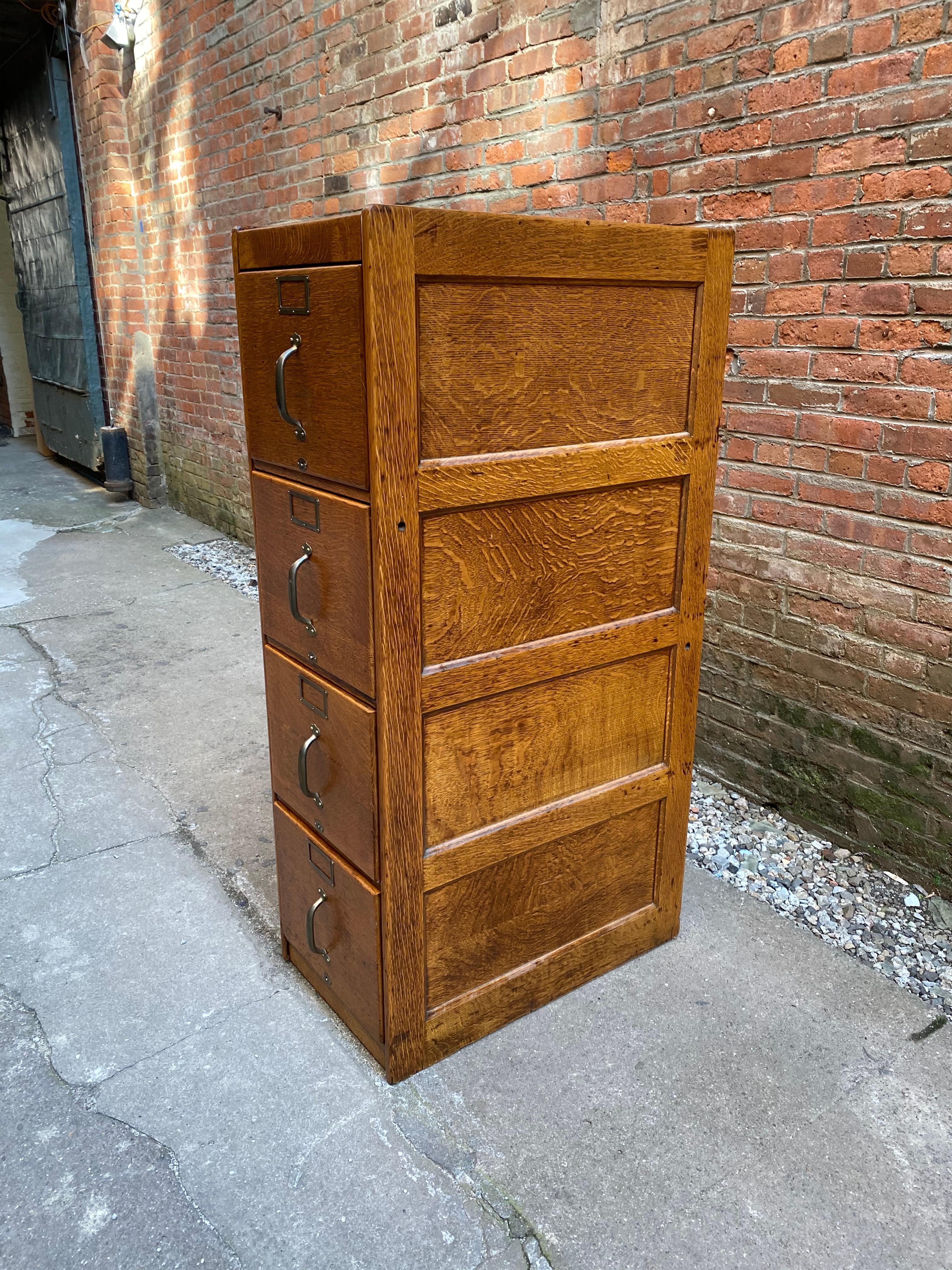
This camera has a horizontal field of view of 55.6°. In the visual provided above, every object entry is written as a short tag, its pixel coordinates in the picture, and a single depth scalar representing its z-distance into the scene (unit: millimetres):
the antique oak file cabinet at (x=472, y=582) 1515
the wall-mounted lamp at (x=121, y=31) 5852
